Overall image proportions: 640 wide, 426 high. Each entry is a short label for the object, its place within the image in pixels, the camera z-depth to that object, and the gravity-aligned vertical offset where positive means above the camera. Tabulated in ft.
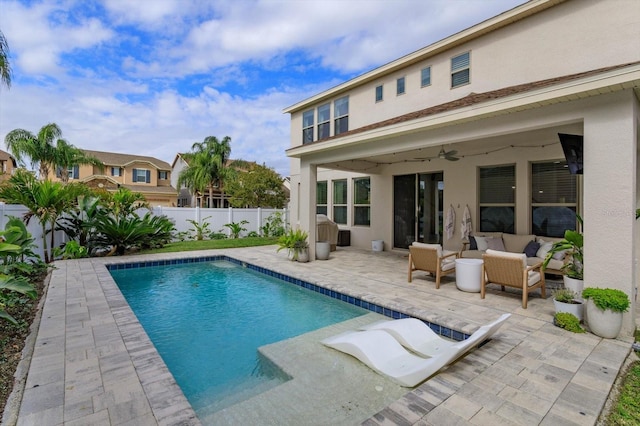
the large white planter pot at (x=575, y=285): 15.33 -3.76
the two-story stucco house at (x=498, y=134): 13.71 +5.18
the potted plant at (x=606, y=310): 12.58 -4.12
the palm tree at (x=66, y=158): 78.64 +14.75
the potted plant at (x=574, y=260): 15.52 -2.58
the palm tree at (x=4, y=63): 23.80 +11.80
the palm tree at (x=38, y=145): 72.74 +16.46
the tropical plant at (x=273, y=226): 55.21 -2.53
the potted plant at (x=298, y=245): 30.76 -3.31
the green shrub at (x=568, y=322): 13.58 -5.00
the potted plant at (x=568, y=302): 14.35 -4.36
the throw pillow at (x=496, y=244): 25.86 -2.78
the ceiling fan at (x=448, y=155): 23.88 +4.45
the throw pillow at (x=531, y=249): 23.75 -2.96
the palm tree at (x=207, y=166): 93.86 +14.32
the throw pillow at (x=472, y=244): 27.90 -2.98
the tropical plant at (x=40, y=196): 29.58 +1.67
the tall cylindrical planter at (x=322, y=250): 32.22 -3.98
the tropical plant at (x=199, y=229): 49.01 -2.64
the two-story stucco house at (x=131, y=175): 97.04 +12.42
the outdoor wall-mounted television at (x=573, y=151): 16.10 +3.12
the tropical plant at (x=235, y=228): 51.49 -2.67
